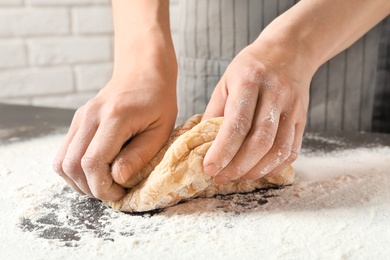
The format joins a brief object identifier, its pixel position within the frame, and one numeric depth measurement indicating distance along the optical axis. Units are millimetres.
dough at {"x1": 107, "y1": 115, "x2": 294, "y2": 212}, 702
